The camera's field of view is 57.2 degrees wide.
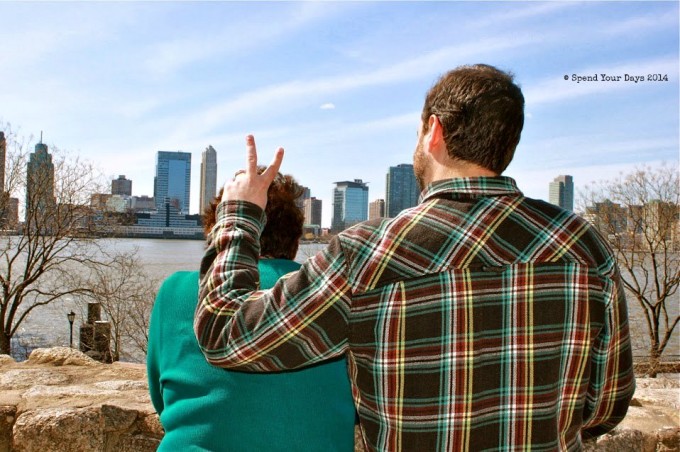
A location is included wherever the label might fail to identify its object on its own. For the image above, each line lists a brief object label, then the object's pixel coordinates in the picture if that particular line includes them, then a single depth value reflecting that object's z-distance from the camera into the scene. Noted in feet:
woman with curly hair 4.07
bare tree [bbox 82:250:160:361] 68.64
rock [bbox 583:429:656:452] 6.88
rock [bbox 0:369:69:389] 8.52
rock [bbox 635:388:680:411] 8.25
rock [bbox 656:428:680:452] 7.25
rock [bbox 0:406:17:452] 7.32
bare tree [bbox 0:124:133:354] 67.56
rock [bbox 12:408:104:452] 6.98
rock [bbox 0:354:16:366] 10.18
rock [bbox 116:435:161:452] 6.97
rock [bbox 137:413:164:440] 6.97
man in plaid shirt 3.43
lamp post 62.34
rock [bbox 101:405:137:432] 7.04
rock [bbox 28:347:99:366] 10.17
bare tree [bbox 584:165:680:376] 69.56
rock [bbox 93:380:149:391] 8.41
